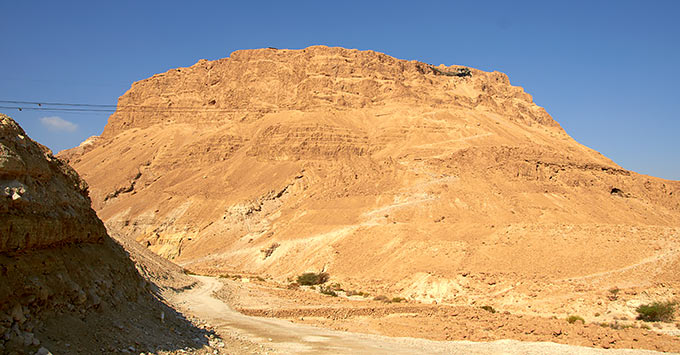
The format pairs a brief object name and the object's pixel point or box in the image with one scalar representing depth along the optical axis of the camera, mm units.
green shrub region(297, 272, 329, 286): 39250
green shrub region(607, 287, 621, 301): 23445
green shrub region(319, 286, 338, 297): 32644
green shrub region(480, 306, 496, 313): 24491
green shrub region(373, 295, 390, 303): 29561
